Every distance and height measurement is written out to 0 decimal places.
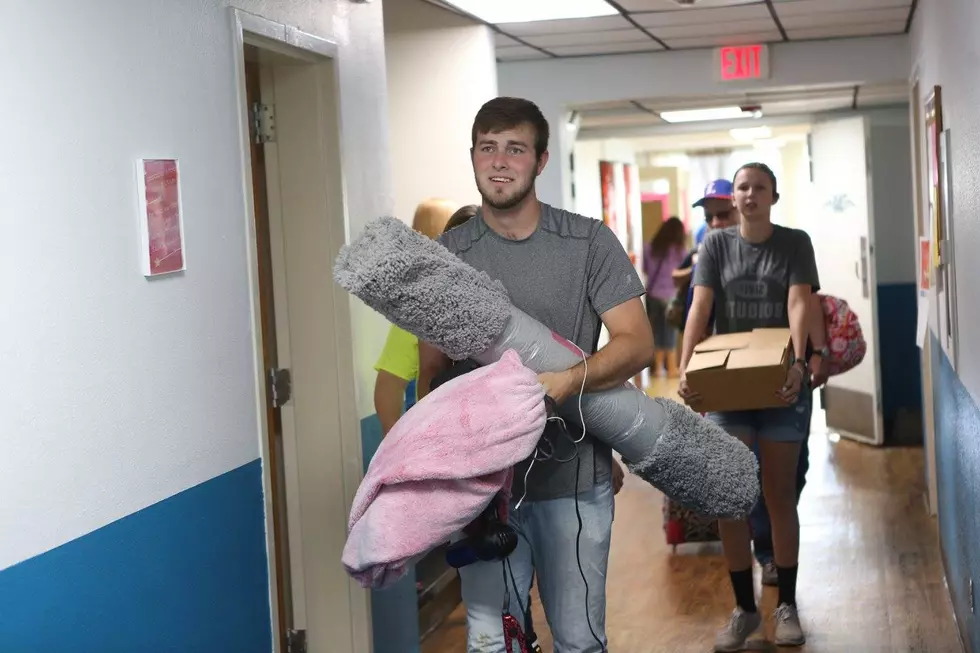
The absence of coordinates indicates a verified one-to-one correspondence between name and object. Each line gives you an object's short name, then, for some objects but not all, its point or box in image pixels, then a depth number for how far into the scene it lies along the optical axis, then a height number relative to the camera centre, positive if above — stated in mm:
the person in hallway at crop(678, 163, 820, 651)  4125 -257
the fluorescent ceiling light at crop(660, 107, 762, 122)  9445 +1010
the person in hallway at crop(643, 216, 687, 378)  12531 -174
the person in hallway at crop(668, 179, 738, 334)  5324 +166
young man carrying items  2549 -129
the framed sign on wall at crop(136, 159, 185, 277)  2488 +119
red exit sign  6543 +939
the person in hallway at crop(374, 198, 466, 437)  3238 -283
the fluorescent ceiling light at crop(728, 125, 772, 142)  11539 +1053
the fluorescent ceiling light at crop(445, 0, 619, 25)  5188 +1029
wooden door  3705 -147
